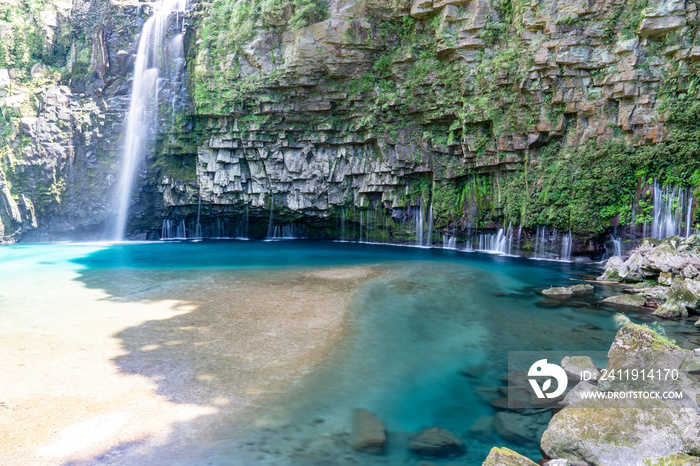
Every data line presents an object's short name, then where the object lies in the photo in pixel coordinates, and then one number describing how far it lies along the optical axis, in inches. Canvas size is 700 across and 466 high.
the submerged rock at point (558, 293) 547.3
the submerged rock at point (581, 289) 557.3
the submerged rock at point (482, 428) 243.6
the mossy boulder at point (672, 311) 442.3
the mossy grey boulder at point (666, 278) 538.8
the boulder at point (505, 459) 187.9
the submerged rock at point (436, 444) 229.6
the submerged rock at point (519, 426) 238.4
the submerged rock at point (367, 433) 232.2
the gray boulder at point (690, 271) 517.0
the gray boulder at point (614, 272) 629.9
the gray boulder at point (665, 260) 563.0
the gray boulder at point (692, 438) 175.8
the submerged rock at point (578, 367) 294.2
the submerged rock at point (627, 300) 494.6
